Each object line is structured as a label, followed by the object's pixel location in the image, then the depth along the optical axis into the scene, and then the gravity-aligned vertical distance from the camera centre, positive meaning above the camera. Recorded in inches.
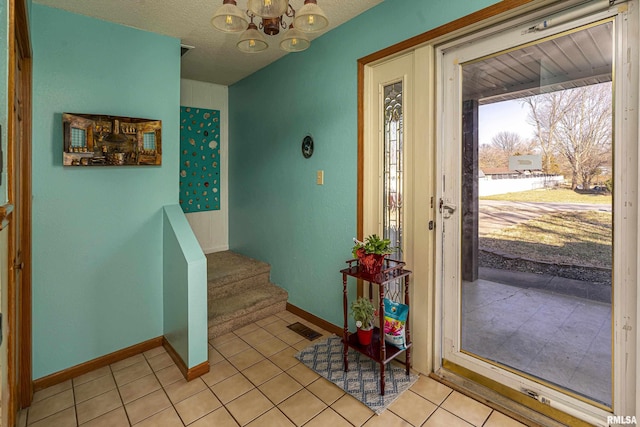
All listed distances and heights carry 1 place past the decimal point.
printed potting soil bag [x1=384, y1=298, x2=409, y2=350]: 82.5 -29.7
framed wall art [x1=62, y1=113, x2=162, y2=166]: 86.7 +20.2
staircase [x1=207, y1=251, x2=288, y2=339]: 112.9 -34.2
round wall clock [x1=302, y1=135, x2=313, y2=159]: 114.2 +22.7
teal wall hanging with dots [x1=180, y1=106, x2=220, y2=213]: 147.9 +24.1
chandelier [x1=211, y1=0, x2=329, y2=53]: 54.1 +35.5
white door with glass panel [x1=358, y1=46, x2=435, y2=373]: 83.2 +10.8
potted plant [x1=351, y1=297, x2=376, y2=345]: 84.8 -29.8
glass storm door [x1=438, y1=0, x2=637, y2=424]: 61.2 +0.2
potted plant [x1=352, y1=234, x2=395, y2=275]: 80.3 -11.5
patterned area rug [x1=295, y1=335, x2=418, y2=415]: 77.1 -44.6
